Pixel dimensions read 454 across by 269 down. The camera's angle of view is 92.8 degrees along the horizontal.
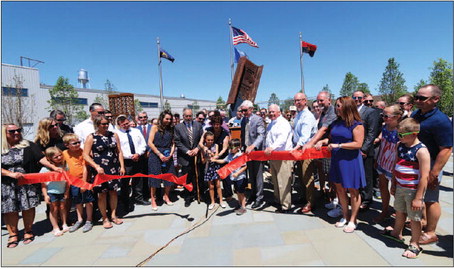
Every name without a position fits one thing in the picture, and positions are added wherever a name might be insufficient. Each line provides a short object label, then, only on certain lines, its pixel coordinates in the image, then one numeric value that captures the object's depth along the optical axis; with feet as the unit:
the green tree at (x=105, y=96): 100.21
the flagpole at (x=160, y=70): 55.63
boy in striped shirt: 7.75
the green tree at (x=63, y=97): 75.88
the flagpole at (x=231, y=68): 50.85
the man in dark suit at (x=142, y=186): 16.00
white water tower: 150.10
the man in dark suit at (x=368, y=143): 11.83
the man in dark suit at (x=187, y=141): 14.98
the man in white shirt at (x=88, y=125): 14.02
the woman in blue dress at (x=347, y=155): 9.66
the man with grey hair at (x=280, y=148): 12.57
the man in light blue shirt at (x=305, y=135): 12.72
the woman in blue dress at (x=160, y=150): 15.13
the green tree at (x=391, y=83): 95.54
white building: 60.49
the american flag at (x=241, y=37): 42.86
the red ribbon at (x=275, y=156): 11.75
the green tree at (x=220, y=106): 63.64
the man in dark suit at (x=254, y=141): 13.42
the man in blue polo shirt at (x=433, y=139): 7.85
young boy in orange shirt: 12.03
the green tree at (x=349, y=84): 128.26
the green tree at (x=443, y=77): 64.18
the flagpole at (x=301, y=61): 62.58
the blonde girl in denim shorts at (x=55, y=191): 11.72
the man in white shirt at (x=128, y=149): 14.60
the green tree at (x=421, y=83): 90.93
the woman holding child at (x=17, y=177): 10.59
